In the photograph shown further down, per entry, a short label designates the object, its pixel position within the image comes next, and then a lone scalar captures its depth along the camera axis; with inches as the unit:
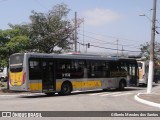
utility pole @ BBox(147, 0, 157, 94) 1120.0
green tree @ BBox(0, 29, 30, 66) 1320.1
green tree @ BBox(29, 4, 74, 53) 1574.8
